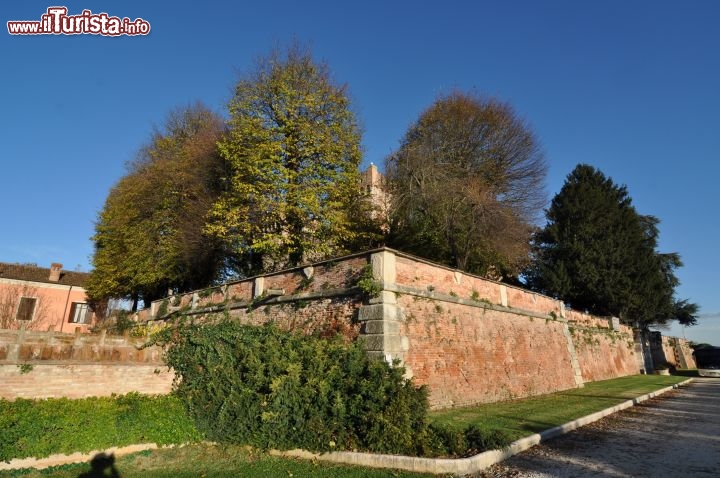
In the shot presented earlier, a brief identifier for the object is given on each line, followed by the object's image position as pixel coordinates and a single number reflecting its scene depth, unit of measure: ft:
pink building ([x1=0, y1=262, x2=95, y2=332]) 97.71
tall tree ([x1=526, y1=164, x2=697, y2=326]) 104.47
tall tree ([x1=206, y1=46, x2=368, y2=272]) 57.52
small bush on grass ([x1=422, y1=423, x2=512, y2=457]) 21.98
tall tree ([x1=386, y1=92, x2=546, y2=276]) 67.41
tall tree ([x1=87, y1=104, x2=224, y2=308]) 70.90
